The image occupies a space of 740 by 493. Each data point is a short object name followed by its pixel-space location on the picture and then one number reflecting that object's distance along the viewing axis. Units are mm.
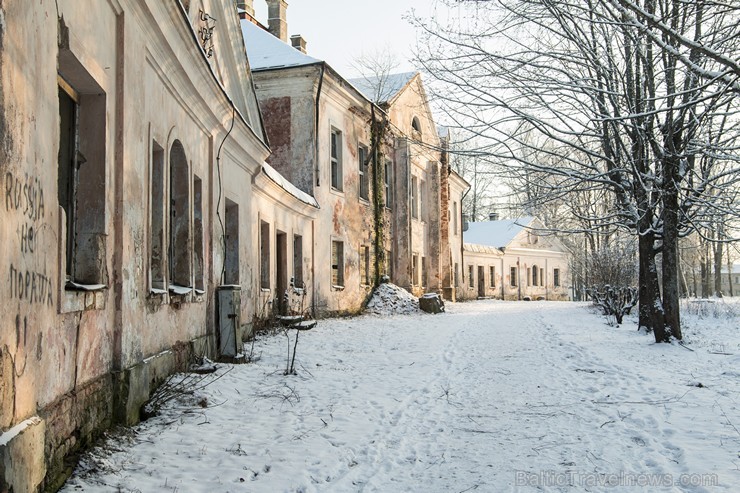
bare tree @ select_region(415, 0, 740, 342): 9297
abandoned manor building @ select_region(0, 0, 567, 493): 3291
